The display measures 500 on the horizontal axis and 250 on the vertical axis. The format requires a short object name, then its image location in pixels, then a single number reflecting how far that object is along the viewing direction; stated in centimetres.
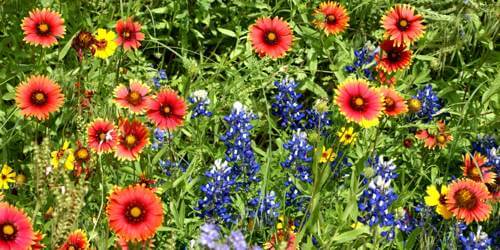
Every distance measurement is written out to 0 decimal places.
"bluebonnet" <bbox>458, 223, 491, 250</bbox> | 293
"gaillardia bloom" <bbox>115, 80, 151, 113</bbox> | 272
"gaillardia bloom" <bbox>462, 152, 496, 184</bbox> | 304
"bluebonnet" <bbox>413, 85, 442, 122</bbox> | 353
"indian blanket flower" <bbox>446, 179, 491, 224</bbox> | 269
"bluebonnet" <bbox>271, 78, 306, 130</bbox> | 342
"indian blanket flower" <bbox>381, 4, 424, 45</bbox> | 303
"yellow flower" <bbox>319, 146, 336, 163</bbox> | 307
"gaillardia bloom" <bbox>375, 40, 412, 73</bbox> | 310
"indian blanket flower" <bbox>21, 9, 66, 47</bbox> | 309
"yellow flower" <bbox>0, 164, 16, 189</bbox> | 287
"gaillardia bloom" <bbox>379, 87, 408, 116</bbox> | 277
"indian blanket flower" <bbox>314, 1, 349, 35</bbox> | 340
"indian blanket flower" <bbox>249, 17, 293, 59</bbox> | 306
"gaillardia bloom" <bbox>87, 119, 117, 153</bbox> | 258
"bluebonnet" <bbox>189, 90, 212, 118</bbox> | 323
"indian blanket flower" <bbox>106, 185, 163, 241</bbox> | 216
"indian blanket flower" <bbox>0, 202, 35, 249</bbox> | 223
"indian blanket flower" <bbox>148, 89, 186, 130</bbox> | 265
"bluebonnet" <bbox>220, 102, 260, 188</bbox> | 300
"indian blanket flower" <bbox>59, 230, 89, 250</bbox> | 238
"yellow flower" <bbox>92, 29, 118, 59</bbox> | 330
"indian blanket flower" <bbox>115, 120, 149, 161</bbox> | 259
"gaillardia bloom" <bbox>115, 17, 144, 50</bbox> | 312
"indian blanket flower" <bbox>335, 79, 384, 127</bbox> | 256
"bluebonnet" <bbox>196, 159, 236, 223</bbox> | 282
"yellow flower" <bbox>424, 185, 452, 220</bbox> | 277
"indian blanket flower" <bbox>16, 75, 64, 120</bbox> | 280
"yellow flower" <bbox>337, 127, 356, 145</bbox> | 314
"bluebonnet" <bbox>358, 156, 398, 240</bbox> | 272
